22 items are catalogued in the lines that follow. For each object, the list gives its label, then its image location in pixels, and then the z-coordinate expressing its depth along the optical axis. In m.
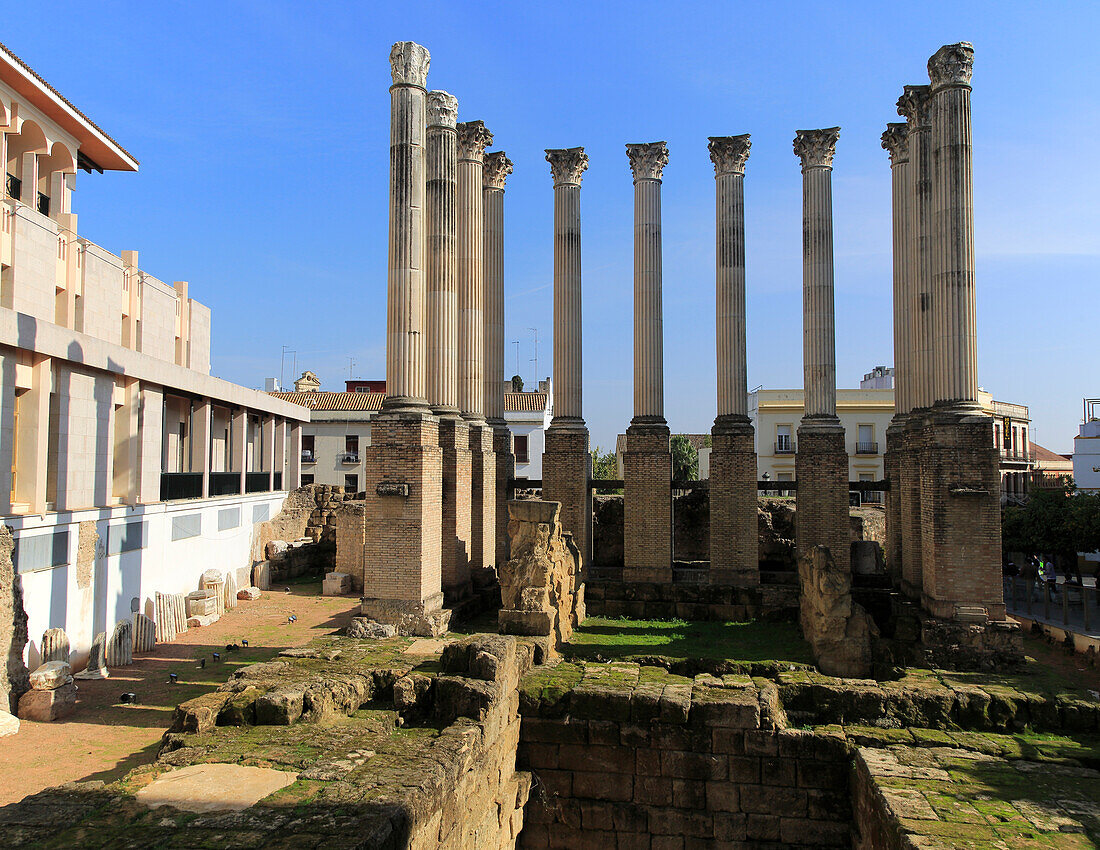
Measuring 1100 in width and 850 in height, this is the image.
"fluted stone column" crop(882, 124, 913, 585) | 19.10
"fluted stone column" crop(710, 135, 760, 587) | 18.86
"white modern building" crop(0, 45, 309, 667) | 13.87
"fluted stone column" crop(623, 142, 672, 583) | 19.06
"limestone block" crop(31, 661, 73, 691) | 11.46
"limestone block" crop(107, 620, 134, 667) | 14.46
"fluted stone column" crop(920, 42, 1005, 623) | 14.12
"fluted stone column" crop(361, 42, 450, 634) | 14.24
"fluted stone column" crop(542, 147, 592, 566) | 19.47
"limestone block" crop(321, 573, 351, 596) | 22.78
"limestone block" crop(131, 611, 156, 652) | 15.73
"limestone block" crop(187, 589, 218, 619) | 18.53
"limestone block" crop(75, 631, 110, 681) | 13.65
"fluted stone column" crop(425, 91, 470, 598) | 16.38
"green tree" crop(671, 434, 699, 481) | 46.19
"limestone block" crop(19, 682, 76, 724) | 11.25
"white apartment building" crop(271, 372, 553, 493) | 41.16
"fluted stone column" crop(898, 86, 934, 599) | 17.14
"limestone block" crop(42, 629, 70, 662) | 13.07
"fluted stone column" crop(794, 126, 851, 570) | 18.20
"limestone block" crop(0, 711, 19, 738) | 10.48
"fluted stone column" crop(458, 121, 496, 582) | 18.39
